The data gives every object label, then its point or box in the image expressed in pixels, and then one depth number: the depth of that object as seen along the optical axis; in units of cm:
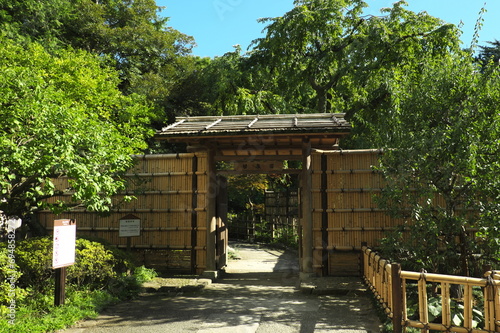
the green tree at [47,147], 654
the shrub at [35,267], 734
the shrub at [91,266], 770
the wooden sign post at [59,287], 673
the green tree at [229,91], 1794
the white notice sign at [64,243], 663
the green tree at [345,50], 1561
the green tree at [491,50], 2882
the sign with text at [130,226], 998
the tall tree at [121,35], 1973
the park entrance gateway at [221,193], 946
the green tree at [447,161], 634
